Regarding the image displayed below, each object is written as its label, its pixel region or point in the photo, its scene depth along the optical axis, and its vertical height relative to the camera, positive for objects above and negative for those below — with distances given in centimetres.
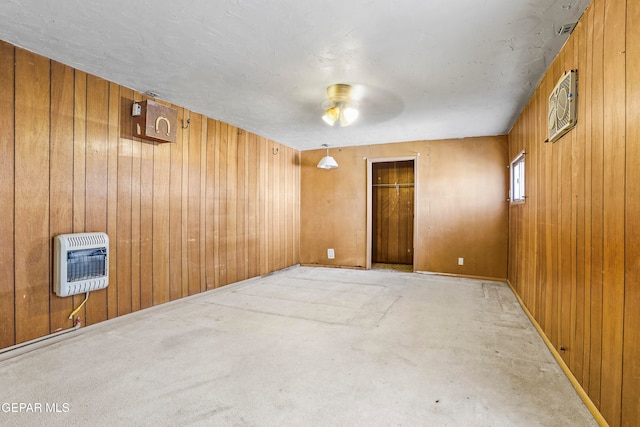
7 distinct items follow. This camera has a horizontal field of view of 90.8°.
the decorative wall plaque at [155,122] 317 +93
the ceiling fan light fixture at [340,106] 309 +115
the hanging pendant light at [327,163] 539 +88
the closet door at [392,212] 675 +8
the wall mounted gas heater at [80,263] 254 -44
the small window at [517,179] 382 +50
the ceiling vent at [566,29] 204 +125
